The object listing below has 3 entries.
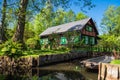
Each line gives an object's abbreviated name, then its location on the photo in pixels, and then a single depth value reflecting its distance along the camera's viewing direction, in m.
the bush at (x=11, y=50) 7.86
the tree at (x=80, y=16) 27.24
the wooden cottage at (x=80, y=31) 15.51
